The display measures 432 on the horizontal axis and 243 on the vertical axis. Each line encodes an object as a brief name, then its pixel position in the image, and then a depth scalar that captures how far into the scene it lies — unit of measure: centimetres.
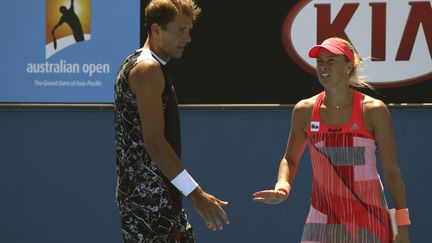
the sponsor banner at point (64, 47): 1450
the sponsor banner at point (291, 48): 1391
